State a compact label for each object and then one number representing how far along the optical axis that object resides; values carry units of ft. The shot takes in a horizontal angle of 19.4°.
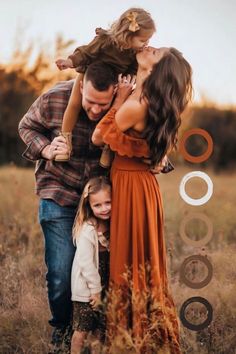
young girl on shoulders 12.61
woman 12.50
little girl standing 13.17
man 13.71
